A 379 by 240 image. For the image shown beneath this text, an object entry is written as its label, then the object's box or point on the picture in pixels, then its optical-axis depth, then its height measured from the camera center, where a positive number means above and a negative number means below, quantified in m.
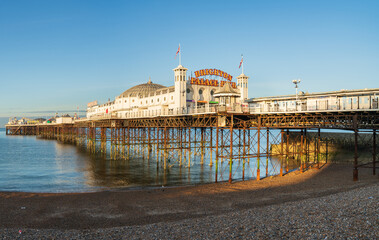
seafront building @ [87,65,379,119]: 28.41 +3.16
